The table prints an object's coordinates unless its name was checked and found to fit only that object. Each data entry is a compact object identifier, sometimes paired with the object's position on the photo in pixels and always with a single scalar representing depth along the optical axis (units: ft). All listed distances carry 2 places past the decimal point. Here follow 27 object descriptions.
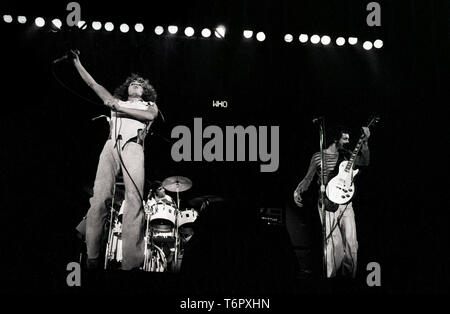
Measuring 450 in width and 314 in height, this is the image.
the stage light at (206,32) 15.72
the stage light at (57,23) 15.29
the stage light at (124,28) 15.56
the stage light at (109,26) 15.47
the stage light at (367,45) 16.16
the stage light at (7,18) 15.10
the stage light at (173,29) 15.66
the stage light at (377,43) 16.19
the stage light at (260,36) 15.89
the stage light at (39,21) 15.25
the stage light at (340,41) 16.11
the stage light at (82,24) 15.43
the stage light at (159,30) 15.65
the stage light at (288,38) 15.99
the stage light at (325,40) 16.07
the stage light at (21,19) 15.14
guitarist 15.26
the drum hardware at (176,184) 15.10
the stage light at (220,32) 15.76
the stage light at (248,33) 15.83
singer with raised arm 14.53
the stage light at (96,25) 15.43
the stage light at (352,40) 16.12
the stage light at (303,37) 16.03
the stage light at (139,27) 15.62
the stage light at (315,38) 16.02
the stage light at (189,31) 15.71
